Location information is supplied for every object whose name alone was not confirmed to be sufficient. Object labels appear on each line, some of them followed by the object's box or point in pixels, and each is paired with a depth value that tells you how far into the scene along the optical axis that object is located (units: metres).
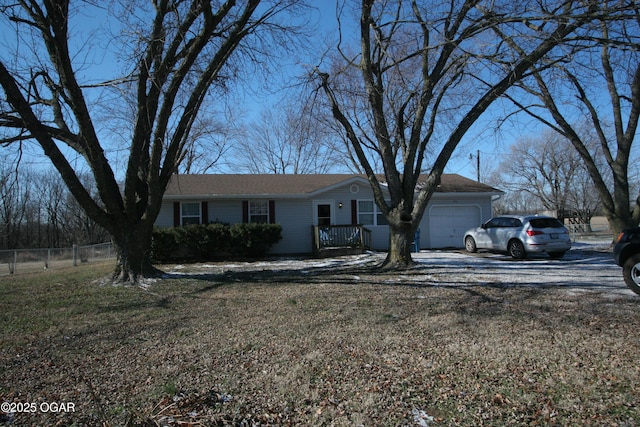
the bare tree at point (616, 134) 14.59
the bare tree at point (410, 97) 9.91
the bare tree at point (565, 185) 41.19
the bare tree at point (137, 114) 8.72
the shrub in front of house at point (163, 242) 15.75
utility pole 37.39
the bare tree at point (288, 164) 33.15
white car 13.05
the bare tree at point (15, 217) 34.78
